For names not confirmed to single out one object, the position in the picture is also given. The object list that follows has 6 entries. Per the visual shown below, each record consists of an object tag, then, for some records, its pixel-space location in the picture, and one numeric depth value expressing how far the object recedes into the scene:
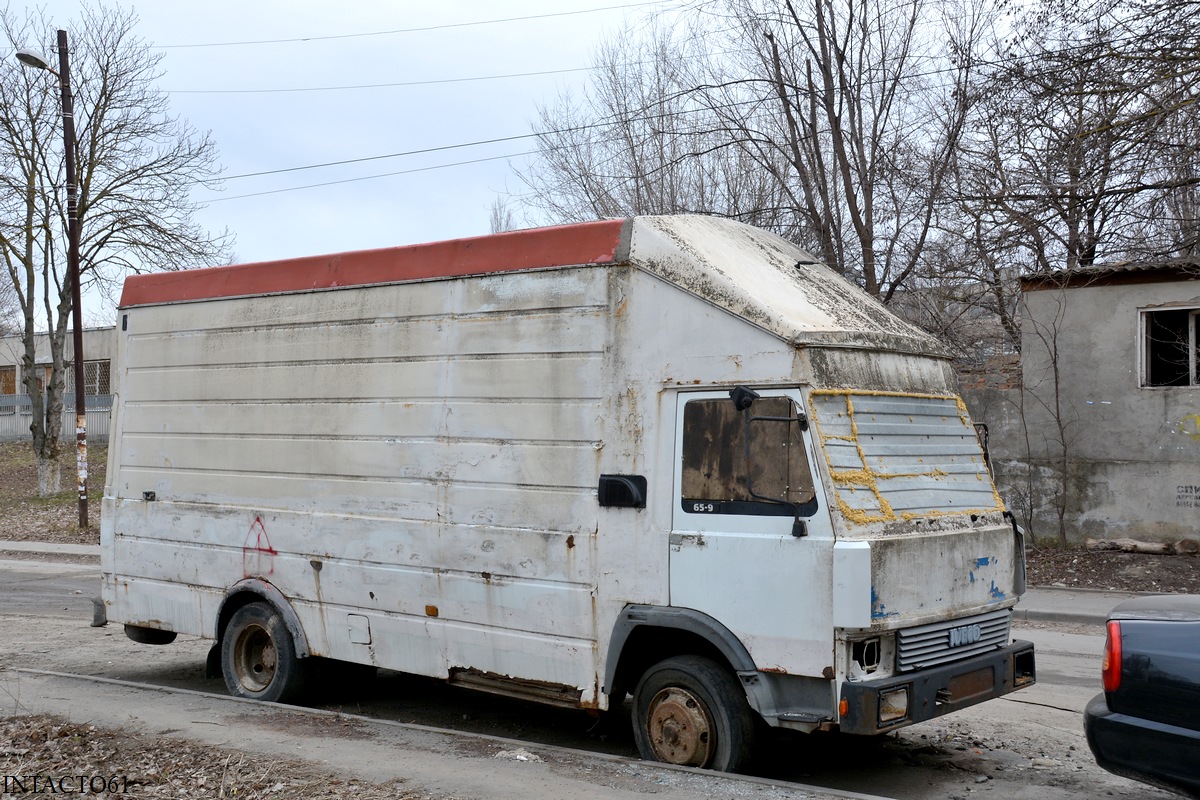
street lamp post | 20.39
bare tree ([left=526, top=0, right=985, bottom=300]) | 17.12
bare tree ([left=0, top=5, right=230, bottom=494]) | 24.98
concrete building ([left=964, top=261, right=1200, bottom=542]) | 14.12
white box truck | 5.36
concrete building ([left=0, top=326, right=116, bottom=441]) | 38.03
